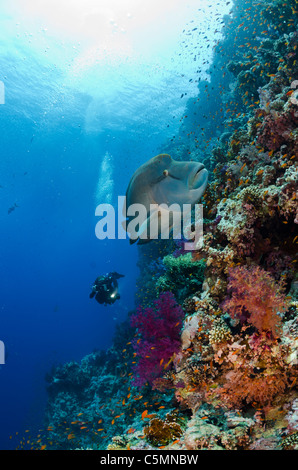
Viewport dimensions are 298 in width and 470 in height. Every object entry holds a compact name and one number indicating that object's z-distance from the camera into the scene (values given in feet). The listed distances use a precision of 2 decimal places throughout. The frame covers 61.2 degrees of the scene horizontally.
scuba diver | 28.25
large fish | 8.54
